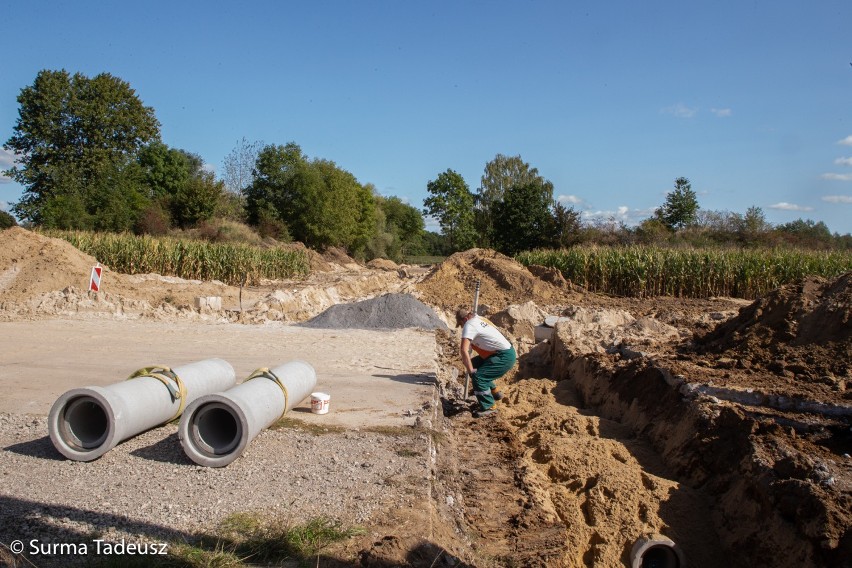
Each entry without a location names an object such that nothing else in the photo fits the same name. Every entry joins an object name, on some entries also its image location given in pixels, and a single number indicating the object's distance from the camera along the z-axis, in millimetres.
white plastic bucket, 7188
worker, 8203
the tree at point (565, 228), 41219
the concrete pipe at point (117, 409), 5227
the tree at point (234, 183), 54844
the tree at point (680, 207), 48812
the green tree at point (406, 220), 88188
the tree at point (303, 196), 49625
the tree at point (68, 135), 45562
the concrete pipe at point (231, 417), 5223
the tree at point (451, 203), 80312
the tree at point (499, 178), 76188
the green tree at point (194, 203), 40906
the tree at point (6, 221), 40844
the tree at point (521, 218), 51219
